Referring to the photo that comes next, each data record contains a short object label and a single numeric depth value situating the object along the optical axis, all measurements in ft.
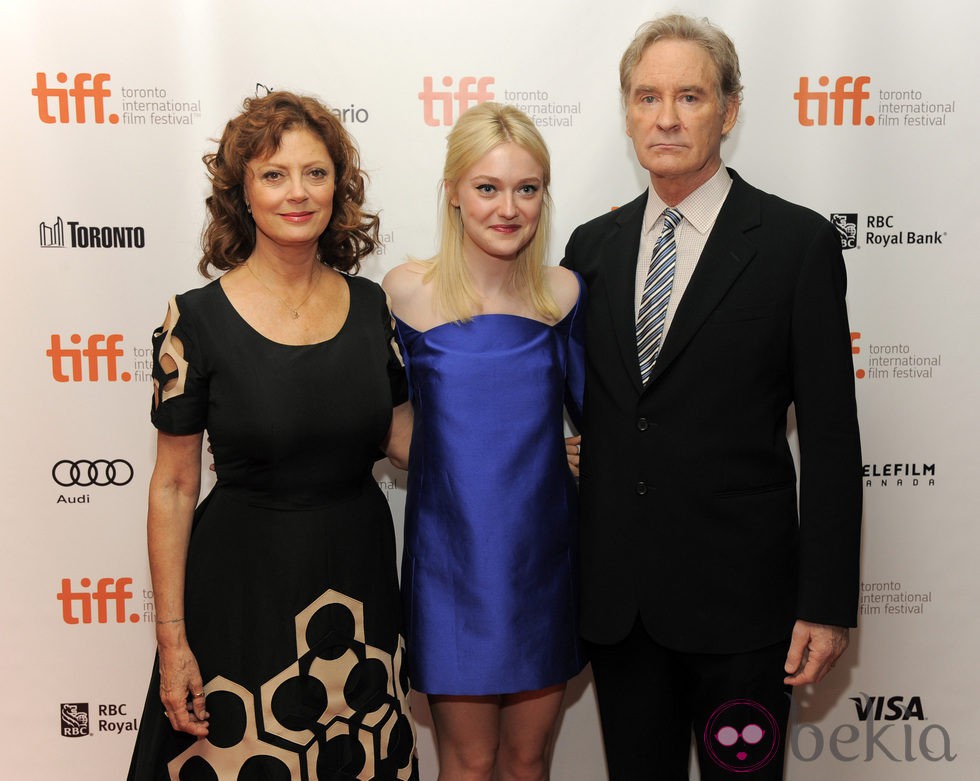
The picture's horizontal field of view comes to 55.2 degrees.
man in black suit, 5.94
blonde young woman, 6.40
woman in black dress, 5.99
